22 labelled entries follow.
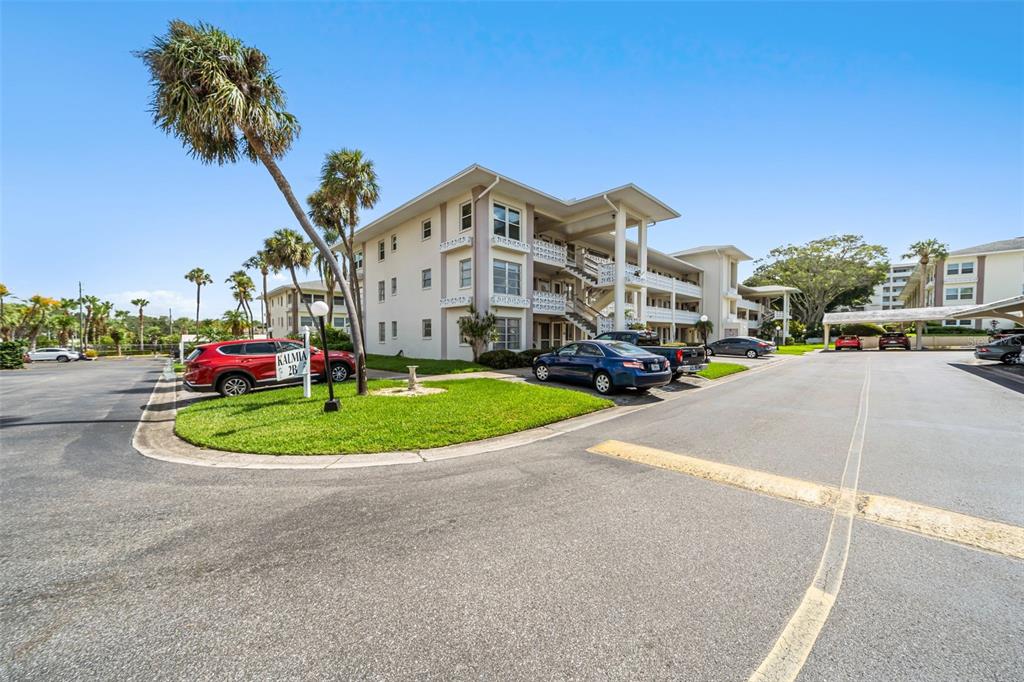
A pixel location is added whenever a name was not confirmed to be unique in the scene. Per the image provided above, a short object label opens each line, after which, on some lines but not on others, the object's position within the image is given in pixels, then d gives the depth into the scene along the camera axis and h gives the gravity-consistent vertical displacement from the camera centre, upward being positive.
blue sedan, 10.70 -1.05
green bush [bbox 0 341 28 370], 26.52 -1.68
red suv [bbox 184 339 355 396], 10.98 -1.02
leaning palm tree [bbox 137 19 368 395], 8.60 +5.41
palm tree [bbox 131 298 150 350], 50.02 +3.65
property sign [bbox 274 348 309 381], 10.58 -0.91
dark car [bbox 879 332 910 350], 33.72 -0.95
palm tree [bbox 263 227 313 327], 31.47 +6.61
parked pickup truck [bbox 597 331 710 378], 13.07 -0.93
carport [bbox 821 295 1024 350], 20.39 +1.09
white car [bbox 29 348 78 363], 33.12 -2.05
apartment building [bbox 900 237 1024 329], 43.75 +6.42
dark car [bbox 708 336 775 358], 26.80 -1.17
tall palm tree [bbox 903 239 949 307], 43.62 +8.90
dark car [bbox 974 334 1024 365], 19.20 -1.01
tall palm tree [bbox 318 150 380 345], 18.70 +7.30
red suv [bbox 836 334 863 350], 34.16 -1.13
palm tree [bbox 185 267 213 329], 47.84 +6.71
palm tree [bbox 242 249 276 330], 38.52 +6.92
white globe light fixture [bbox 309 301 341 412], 8.35 -0.34
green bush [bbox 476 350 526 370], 17.31 -1.32
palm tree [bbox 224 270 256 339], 46.72 +5.46
